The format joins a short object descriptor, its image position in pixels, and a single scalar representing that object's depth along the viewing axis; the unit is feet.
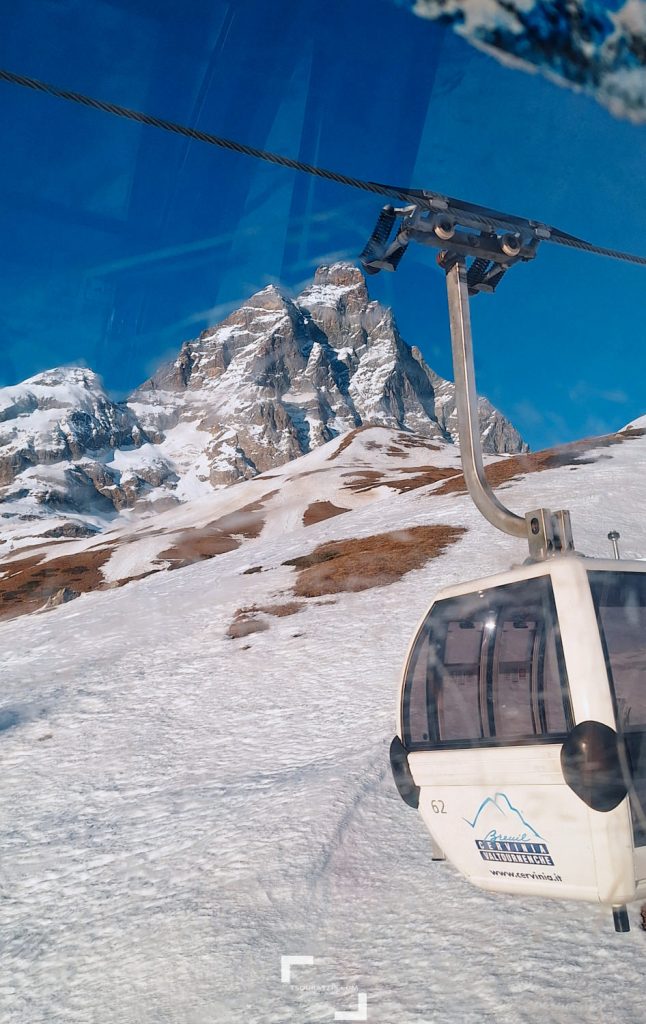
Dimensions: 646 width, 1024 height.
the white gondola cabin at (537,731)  15.44
